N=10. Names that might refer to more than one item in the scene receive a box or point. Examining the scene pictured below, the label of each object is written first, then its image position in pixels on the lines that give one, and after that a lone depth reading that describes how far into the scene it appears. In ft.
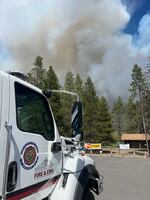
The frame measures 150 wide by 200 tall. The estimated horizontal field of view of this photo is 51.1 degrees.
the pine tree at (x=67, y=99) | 85.36
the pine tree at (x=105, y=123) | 95.86
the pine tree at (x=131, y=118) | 134.33
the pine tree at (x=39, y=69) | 78.76
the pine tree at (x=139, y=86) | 89.52
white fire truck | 4.62
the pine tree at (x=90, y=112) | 94.86
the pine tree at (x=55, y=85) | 73.69
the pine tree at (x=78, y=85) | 97.72
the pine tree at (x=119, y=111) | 167.22
